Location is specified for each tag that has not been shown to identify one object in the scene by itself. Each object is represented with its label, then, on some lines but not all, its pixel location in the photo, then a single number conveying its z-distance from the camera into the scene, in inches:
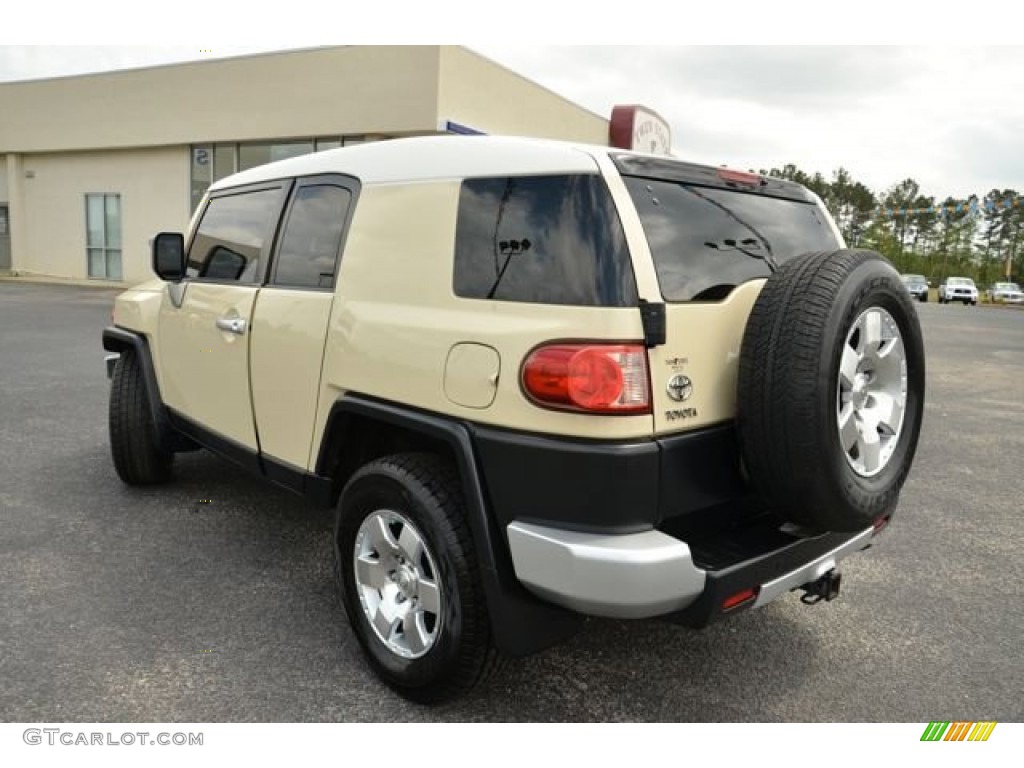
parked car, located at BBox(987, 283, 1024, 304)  1756.9
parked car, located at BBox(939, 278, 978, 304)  1584.6
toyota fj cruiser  84.5
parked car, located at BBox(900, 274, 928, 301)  1610.7
